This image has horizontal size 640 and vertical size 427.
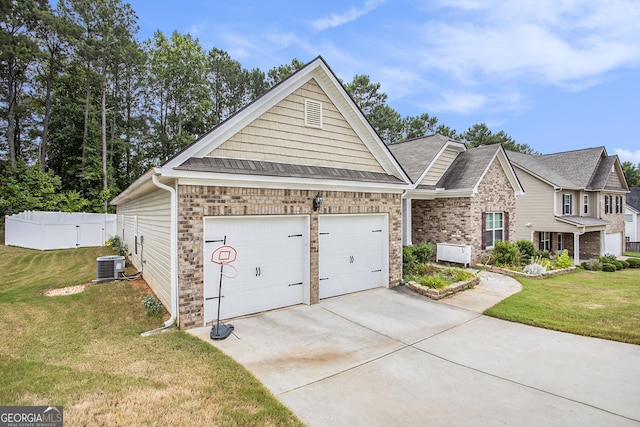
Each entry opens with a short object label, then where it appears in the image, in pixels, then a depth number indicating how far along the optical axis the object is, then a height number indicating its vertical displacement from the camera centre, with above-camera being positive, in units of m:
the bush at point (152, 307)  6.91 -2.04
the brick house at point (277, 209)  6.20 +0.15
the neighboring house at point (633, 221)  34.44 -0.50
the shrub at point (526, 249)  13.95 -1.46
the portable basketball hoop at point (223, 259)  5.95 -0.92
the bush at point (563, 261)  13.99 -2.02
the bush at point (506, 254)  13.12 -1.59
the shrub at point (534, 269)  12.03 -2.03
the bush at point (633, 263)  17.98 -2.65
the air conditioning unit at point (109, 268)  9.67 -1.65
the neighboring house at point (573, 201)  18.55 +0.96
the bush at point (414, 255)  10.77 -1.39
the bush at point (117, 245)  15.87 -1.75
